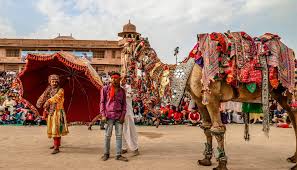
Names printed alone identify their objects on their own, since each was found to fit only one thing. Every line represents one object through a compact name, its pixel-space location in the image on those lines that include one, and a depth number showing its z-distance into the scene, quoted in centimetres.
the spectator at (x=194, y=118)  1462
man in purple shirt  620
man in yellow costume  677
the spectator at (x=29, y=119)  1404
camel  509
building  4703
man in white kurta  674
